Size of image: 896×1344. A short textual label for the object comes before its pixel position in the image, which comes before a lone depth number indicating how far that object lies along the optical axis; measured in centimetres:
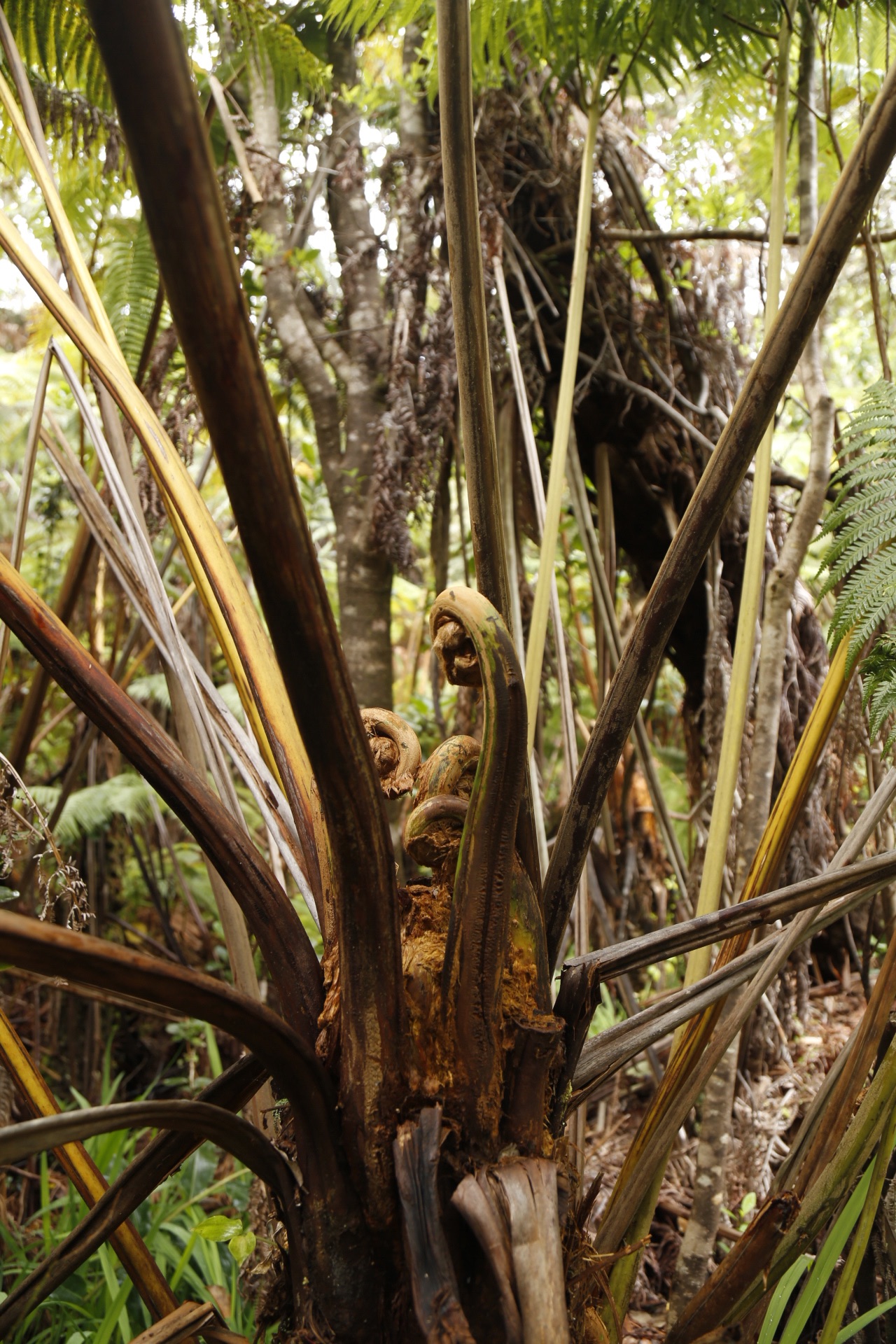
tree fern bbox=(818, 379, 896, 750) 87
